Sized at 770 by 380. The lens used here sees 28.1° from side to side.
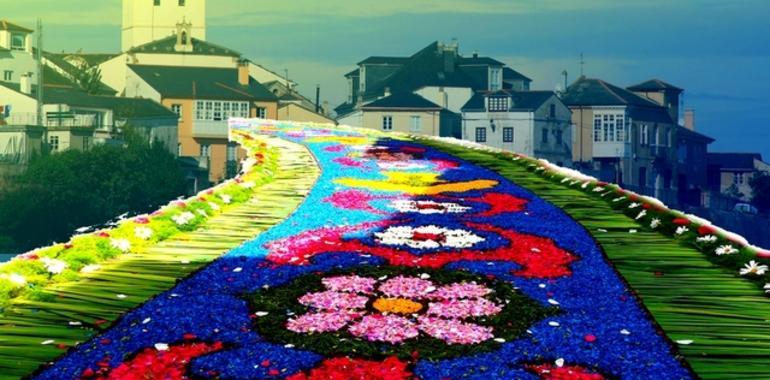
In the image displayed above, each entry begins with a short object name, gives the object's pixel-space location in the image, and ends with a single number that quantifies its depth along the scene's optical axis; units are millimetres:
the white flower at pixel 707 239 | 28072
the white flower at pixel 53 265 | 24781
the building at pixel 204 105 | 148125
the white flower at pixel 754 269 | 25441
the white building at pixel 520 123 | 145375
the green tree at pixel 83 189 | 113125
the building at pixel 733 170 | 172000
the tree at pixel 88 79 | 149125
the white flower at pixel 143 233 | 28359
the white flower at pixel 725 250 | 26828
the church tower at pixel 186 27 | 173850
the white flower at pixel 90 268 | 25328
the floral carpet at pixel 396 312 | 20000
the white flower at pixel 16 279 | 23594
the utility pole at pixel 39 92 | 127088
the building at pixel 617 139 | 151500
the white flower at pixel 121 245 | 27203
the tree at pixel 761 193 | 156500
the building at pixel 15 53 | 150625
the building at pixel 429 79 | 158375
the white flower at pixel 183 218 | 30328
